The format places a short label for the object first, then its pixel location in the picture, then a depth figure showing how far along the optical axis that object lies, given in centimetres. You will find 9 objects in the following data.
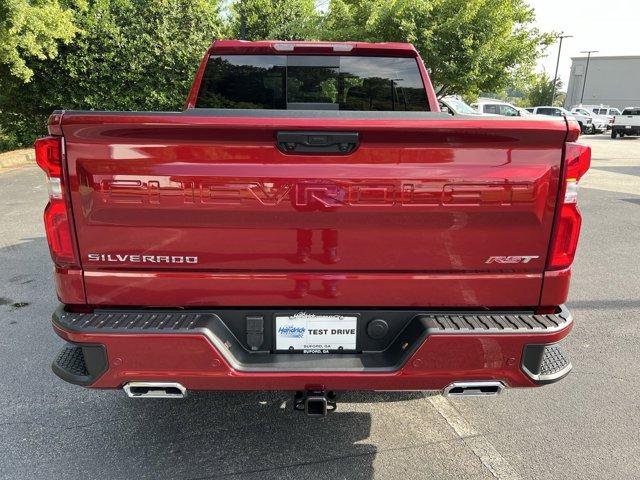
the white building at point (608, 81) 6681
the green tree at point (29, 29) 988
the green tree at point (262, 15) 2144
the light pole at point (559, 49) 5088
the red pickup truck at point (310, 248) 201
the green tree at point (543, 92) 6284
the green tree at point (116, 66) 1444
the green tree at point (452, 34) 1518
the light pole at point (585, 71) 6661
